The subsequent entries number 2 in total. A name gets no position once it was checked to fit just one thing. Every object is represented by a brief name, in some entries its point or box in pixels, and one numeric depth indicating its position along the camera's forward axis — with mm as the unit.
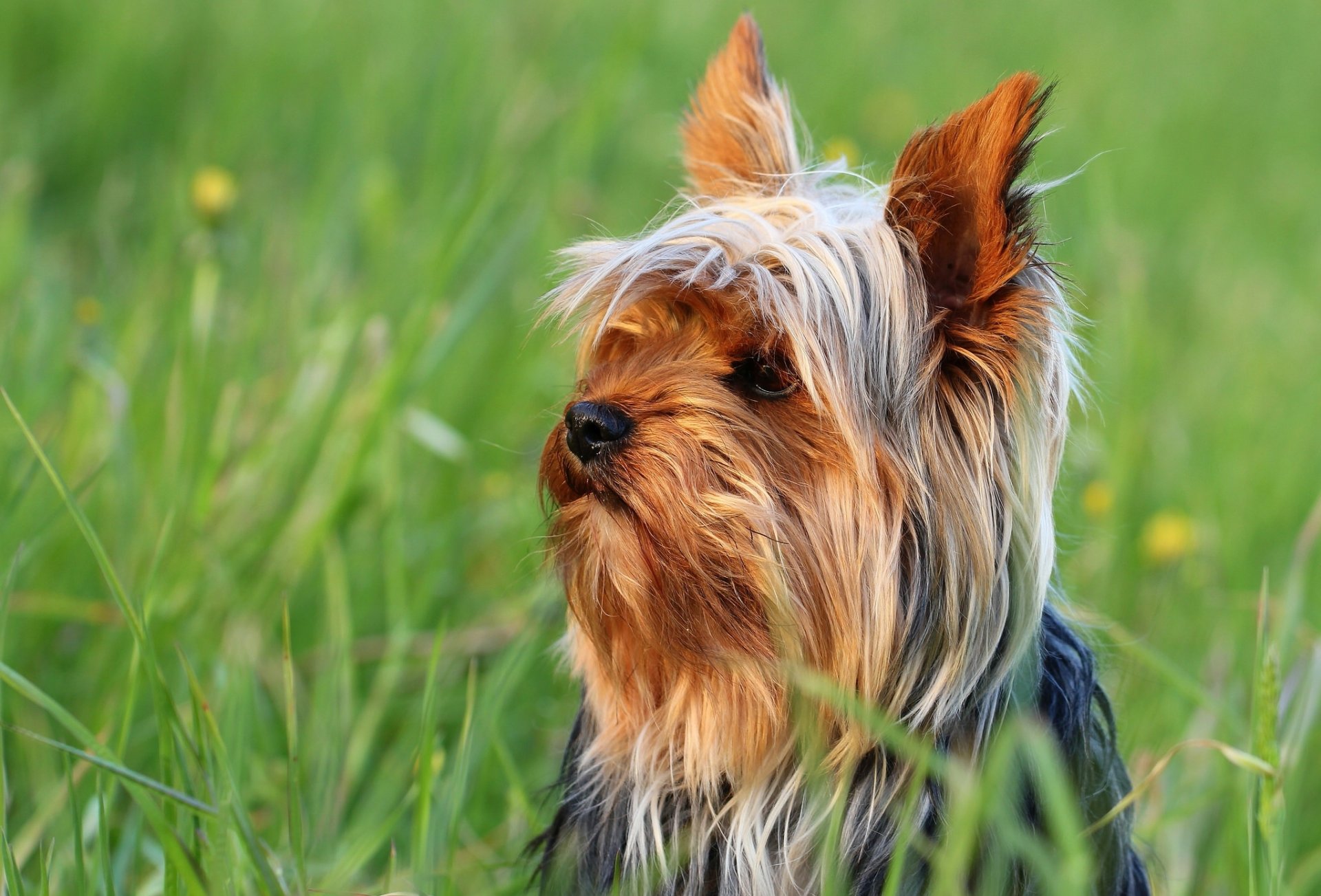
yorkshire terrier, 3633
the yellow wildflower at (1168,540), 6698
